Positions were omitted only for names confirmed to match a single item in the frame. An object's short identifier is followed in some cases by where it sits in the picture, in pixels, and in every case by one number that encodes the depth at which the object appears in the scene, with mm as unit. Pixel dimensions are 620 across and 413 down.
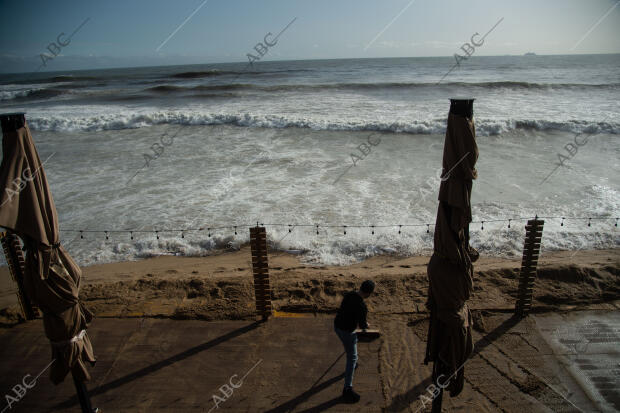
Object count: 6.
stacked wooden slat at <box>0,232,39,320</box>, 6176
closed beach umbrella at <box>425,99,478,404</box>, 3701
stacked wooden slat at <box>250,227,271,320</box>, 6277
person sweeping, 4797
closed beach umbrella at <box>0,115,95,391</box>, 3645
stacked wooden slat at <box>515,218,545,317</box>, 6312
